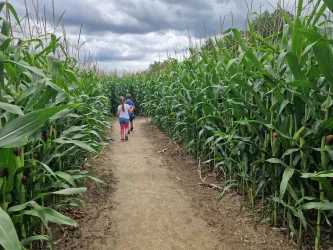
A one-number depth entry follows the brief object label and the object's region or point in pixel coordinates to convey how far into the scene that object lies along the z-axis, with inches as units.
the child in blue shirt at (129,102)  366.0
